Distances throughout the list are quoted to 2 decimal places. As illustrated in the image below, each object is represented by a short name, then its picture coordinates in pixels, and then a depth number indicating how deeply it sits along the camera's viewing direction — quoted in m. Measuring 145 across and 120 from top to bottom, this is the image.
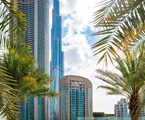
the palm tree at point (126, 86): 7.84
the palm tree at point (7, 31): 2.50
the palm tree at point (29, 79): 8.36
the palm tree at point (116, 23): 2.41
